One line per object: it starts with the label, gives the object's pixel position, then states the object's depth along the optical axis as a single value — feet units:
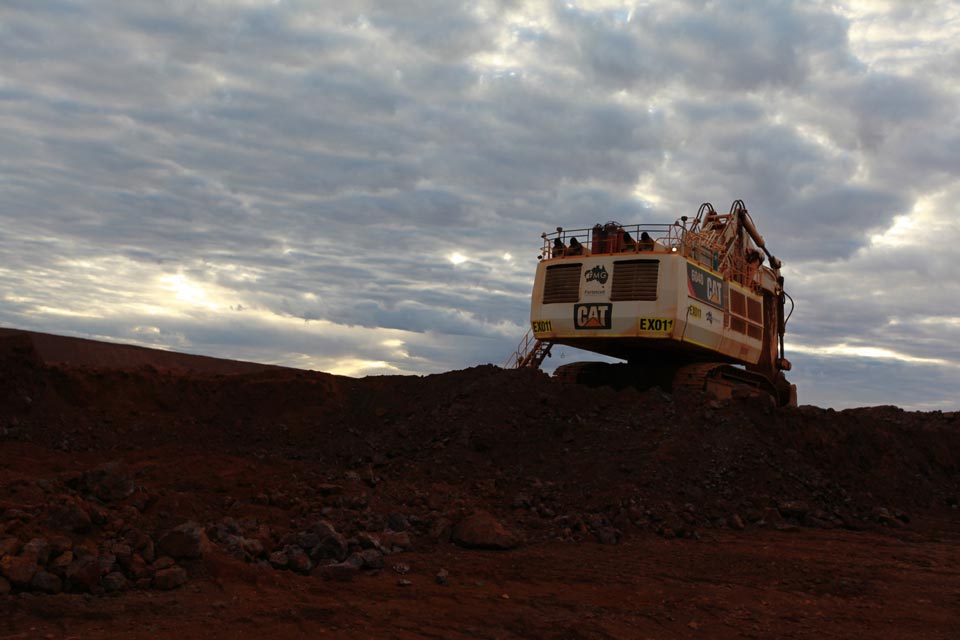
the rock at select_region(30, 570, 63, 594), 23.25
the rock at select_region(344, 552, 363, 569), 28.94
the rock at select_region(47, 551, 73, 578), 23.86
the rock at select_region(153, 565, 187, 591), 24.64
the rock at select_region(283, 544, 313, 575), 28.22
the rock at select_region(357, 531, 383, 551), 31.12
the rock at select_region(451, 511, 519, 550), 34.32
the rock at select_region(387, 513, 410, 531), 34.66
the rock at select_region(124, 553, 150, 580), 25.02
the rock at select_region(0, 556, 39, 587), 23.06
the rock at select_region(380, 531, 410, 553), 32.04
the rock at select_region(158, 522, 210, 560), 26.45
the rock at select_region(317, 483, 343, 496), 38.40
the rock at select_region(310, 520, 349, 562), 29.55
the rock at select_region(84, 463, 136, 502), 31.58
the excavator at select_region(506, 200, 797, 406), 57.06
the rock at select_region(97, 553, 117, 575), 24.36
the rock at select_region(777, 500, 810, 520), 46.06
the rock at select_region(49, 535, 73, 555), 24.91
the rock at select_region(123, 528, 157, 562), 26.13
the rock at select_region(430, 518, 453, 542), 34.65
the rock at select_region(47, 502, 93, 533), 26.78
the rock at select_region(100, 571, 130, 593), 23.94
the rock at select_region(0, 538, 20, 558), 23.85
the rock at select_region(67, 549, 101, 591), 23.65
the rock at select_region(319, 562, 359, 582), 27.81
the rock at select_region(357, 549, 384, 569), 29.35
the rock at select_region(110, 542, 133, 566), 25.50
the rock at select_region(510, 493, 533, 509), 41.52
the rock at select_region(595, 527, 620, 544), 37.70
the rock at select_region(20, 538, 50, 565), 24.04
